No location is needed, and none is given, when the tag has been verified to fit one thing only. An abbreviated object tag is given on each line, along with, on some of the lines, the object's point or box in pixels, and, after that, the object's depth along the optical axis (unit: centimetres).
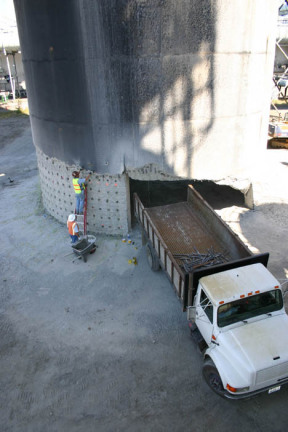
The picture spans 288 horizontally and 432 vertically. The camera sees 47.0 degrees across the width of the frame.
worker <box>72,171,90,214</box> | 1191
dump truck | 601
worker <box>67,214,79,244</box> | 1130
